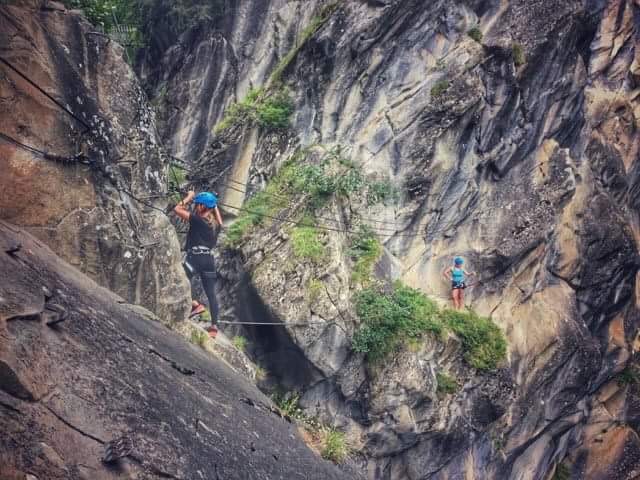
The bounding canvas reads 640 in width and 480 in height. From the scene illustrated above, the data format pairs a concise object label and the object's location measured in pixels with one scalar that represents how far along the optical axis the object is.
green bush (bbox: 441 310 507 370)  13.35
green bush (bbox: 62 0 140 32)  10.85
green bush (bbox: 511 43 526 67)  14.28
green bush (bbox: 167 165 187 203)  10.21
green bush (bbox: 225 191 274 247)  13.15
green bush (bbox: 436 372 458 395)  12.72
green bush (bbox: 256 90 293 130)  14.13
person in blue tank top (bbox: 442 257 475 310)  13.85
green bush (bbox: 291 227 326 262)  12.17
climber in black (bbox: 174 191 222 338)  9.34
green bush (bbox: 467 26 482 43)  14.09
